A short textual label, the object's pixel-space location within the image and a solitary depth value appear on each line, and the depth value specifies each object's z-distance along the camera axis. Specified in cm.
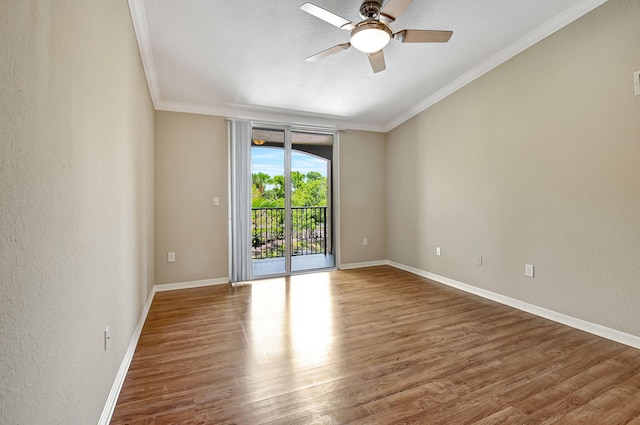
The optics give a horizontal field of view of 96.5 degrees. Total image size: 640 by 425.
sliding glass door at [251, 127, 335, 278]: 446
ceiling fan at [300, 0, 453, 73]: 201
